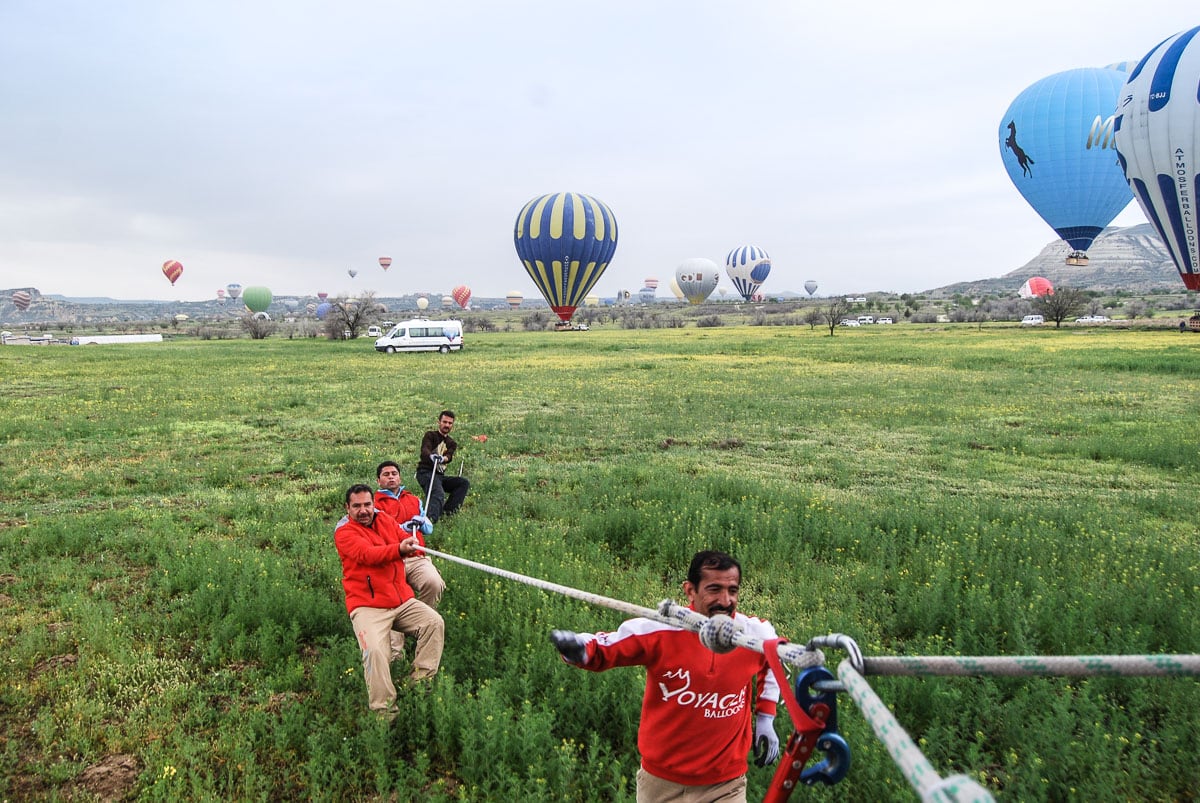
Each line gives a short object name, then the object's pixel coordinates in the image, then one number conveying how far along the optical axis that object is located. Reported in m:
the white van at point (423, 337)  44.28
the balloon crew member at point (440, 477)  8.74
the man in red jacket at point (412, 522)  5.93
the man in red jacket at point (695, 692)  2.98
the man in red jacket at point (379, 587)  5.01
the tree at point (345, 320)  60.56
